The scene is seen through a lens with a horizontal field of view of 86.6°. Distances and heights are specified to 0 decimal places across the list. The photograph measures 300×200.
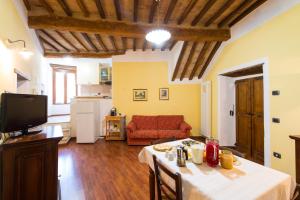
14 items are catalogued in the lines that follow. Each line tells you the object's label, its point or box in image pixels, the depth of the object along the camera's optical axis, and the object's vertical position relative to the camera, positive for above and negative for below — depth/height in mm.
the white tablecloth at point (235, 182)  1076 -616
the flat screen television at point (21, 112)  1799 -126
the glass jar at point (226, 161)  1427 -542
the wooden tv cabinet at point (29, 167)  1606 -713
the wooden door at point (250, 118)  3734 -452
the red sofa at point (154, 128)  4836 -897
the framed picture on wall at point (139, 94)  5887 +269
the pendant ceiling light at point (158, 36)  2486 +1058
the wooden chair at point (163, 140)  2277 -583
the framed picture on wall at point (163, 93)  5938 +286
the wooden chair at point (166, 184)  1165 -689
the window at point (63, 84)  6798 +804
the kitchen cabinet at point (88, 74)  6832 +1186
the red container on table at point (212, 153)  1482 -496
